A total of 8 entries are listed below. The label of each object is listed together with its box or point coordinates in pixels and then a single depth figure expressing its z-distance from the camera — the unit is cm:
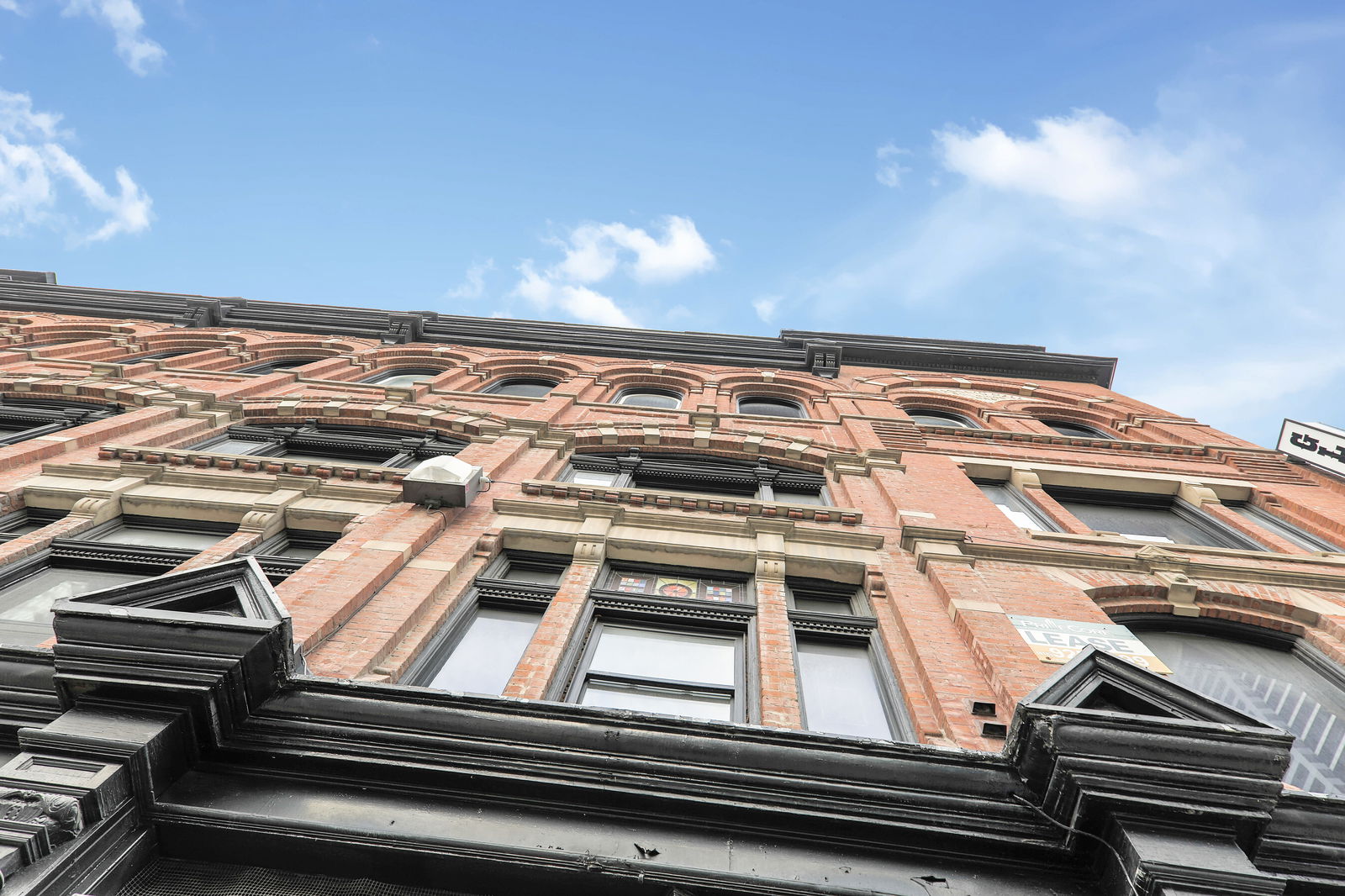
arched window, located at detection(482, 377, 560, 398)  2005
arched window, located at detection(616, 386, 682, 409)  1961
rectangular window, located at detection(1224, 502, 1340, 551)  1125
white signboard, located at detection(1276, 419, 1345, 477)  1351
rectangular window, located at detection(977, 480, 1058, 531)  1141
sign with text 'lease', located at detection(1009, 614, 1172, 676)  696
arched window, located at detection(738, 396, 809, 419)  1959
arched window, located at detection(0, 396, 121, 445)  1336
